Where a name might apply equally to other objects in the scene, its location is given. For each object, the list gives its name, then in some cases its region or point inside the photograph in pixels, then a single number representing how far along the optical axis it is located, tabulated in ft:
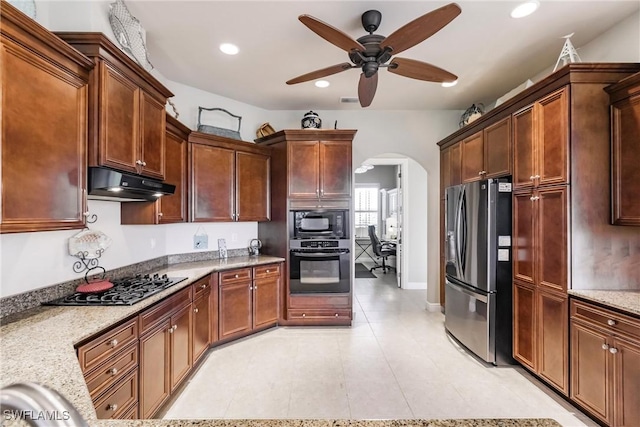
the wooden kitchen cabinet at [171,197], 8.43
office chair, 23.12
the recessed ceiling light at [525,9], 6.89
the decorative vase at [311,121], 12.45
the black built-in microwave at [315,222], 12.13
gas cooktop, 5.91
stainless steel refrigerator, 8.94
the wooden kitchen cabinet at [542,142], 7.23
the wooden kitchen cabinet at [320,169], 12.04
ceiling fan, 5.63
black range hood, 5.72
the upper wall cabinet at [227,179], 10.73
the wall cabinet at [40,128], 4.27
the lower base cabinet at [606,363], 5.79
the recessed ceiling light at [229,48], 8.75
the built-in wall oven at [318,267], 12.00
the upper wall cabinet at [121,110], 5.74
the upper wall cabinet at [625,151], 6.52
